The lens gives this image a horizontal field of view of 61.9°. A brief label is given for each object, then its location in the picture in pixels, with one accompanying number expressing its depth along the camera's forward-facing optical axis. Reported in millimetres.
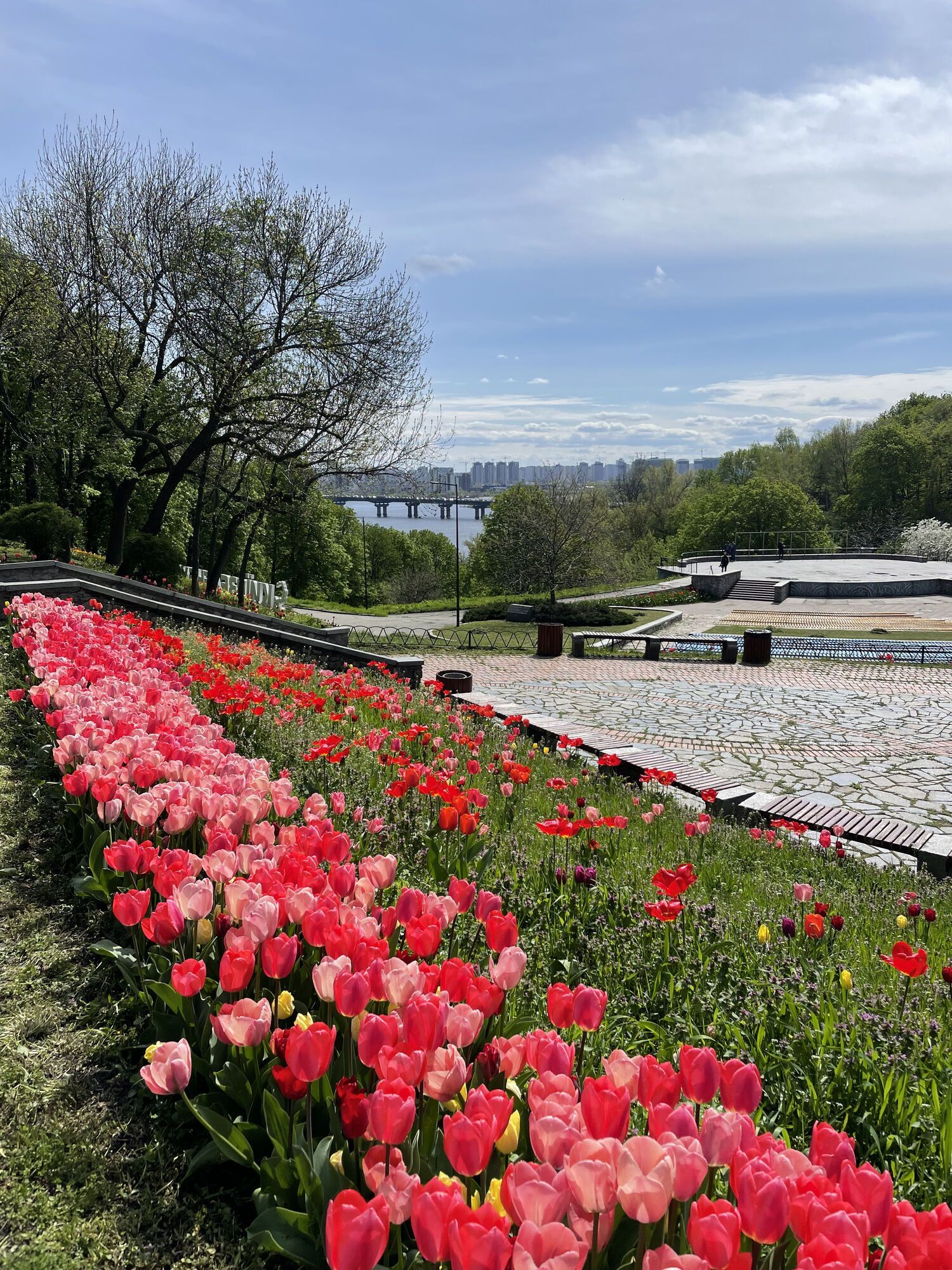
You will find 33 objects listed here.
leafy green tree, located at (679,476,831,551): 66000
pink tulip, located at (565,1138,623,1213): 1147
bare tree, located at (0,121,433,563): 20141
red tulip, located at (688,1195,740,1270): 1077
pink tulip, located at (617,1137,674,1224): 1128
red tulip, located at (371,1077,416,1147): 1321
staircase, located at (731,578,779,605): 39094
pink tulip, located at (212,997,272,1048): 1619
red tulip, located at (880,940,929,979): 2391
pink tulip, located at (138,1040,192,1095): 1593
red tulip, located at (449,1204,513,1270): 1053
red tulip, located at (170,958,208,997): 1844
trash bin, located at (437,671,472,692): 11055
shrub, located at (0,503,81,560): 18547
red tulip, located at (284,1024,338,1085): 1480
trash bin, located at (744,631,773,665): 19781
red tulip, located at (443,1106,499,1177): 1248
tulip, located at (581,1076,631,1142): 1287
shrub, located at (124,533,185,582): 20484
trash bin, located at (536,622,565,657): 21688
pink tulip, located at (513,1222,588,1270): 1039
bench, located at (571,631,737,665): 20312
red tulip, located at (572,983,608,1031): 1675
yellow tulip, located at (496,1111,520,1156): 1395
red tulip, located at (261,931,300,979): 1818
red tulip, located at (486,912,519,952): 1978
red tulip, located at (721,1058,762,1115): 1436
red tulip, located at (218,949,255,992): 1751
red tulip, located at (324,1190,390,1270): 1088
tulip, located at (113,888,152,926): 2074
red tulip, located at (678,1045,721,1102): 1444
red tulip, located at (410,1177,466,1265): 1104
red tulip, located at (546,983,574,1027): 1730
